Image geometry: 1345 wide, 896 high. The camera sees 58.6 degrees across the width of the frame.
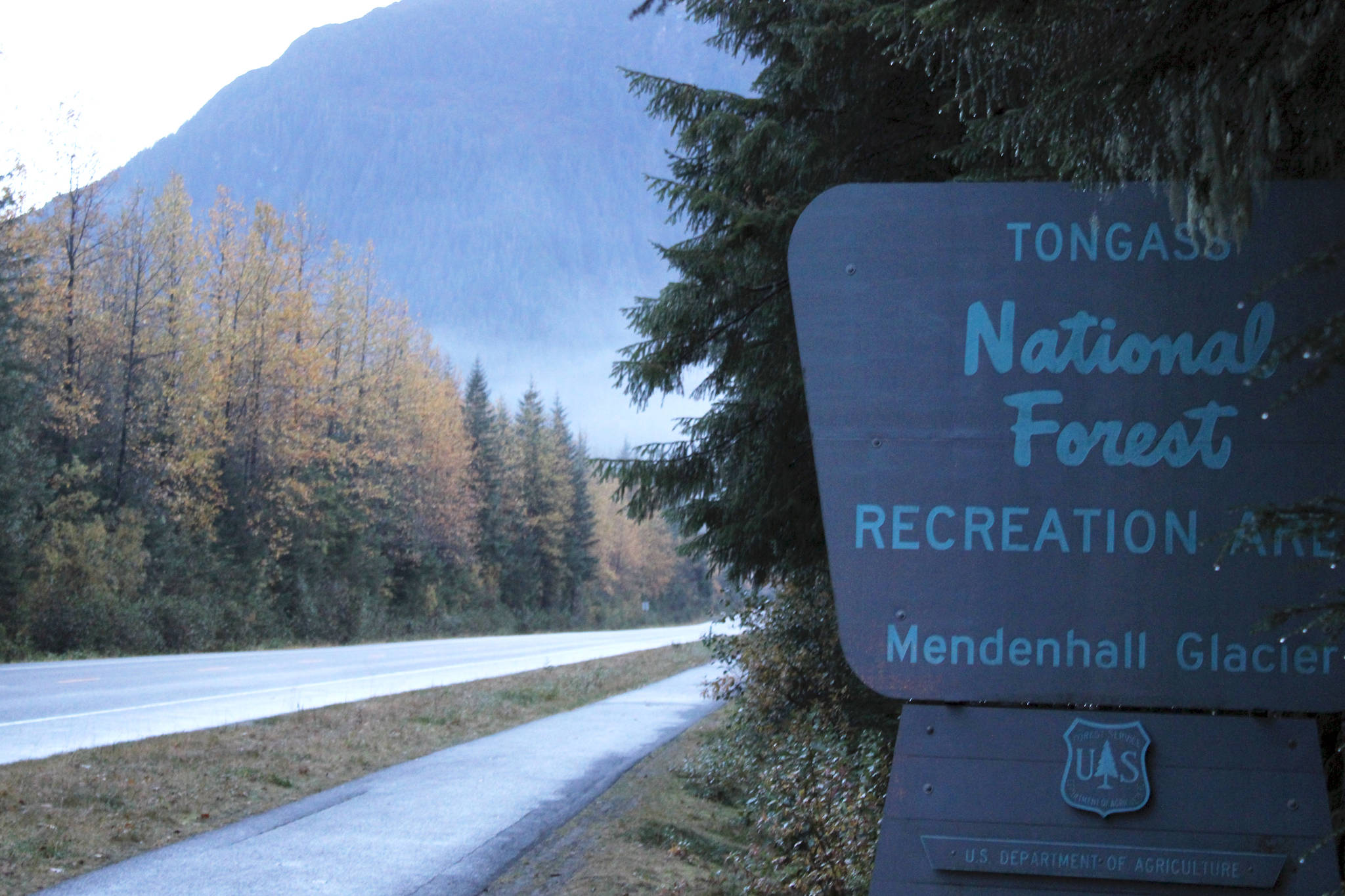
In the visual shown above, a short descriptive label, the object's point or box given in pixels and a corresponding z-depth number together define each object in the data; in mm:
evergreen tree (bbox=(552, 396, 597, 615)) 76688
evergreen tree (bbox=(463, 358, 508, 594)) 65125
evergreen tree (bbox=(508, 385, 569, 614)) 72562
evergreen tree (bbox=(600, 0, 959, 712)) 7969
